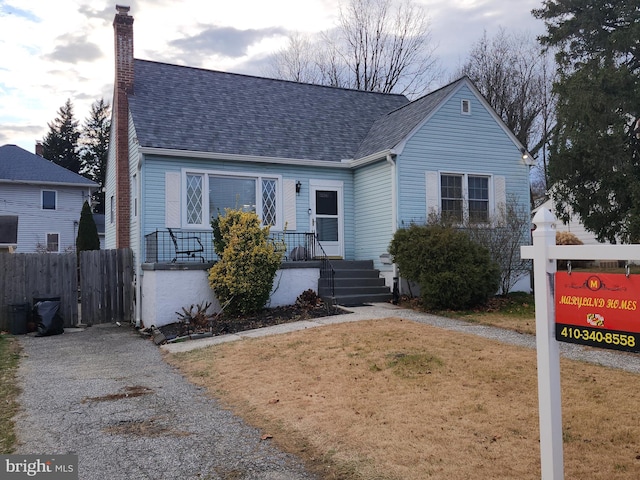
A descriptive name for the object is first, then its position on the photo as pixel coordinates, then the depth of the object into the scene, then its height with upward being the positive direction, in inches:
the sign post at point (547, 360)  130.2 -26.7
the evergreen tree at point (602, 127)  658.8 +152.6
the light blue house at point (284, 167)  516.1 +89.5
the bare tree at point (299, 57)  1336.1 +489.5
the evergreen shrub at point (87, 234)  876.6 +39.9
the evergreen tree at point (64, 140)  1931.6 +426.0
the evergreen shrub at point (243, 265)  452.8 -8.0
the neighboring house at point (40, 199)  1216.2 +138.5
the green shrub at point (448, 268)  439.5 -14.0
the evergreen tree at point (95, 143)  1971.0 +426.3
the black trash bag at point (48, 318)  471.8 -51.7
